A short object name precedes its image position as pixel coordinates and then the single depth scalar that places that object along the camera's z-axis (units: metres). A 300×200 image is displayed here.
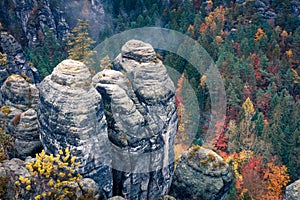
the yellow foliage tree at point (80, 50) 84.39
